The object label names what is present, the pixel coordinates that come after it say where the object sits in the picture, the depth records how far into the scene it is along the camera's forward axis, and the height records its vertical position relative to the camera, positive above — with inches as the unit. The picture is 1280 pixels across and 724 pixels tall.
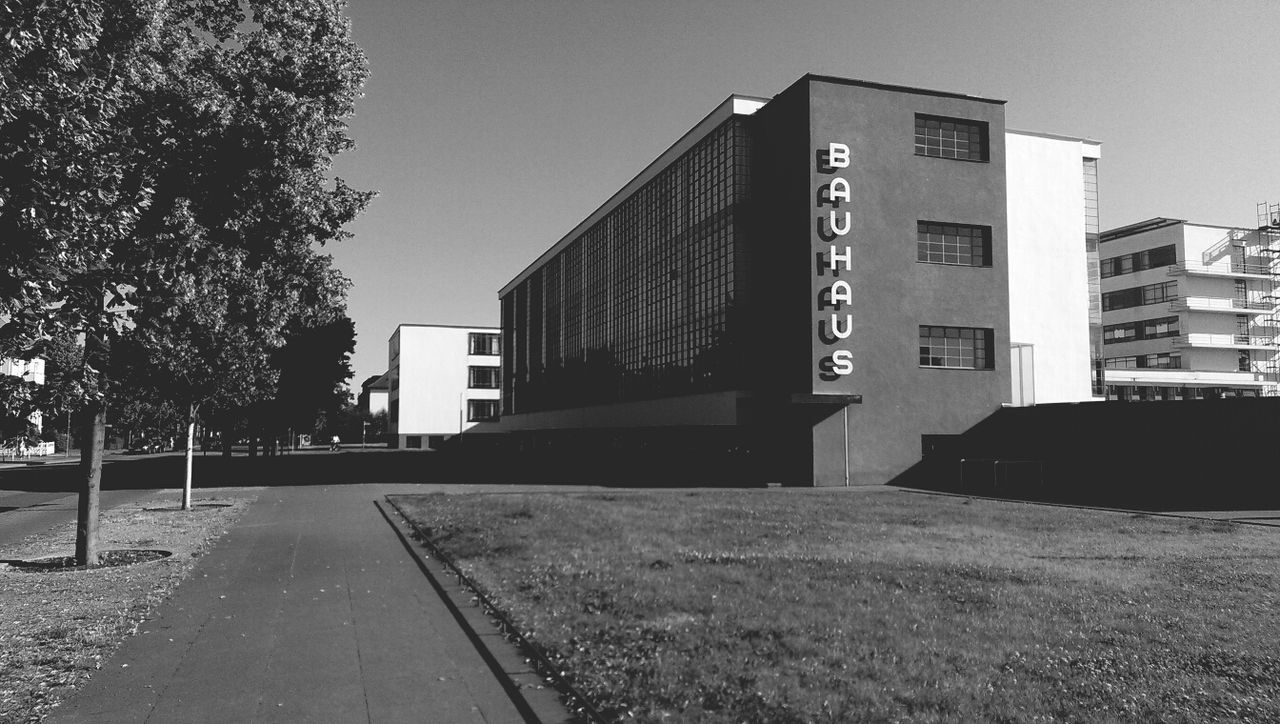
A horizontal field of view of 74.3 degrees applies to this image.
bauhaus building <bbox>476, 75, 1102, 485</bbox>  1342.3 +264.7
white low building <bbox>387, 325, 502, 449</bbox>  3964.1 +223.1
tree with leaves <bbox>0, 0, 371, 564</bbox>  275.6 +129.8
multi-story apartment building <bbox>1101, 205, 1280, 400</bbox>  2901.1 +434.4
